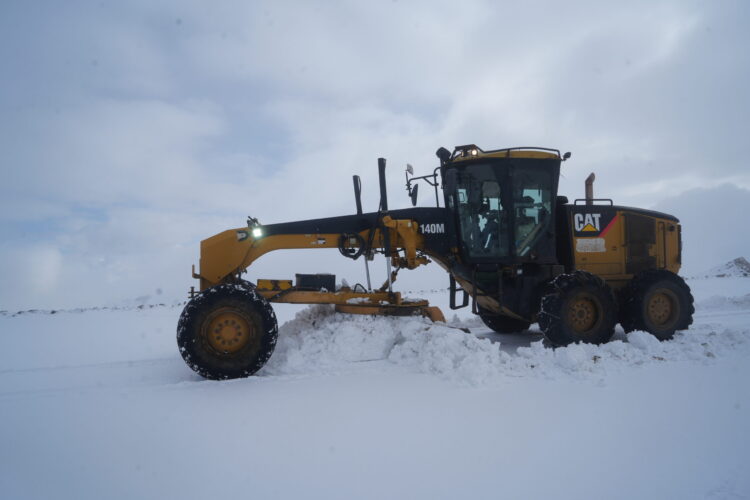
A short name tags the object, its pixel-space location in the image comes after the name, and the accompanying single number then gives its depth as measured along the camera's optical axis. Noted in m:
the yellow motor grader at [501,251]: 5.75
